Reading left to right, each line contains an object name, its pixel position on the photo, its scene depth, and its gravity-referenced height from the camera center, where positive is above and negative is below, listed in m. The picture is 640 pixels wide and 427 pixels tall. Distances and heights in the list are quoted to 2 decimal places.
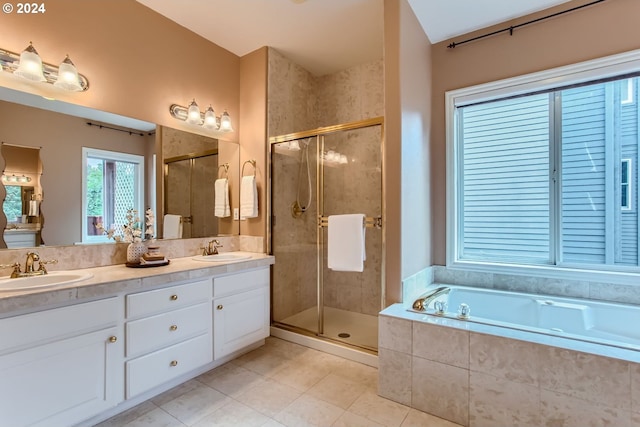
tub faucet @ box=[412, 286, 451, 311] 1.96 -0.63
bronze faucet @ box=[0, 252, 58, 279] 1.63 -0.31
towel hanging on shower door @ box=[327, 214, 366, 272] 2.44 -0.26
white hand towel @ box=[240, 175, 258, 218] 2.87 +0.14
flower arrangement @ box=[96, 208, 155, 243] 2.12 -0.13
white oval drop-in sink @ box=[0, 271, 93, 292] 1.45 -0.37
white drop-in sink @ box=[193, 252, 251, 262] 2.42 -0.39
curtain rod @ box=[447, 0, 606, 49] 2.11 +1.45
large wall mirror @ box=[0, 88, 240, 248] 1.75 +0.33
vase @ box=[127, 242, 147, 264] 2.06 -0.28
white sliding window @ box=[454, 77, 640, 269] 2.13 +0.27
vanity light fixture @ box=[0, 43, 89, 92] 1.70 +0.87
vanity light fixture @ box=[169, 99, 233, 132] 2.58 +0.88
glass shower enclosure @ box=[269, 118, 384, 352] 2.72 -0.15
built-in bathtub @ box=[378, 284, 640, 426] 1.37 -0.82
